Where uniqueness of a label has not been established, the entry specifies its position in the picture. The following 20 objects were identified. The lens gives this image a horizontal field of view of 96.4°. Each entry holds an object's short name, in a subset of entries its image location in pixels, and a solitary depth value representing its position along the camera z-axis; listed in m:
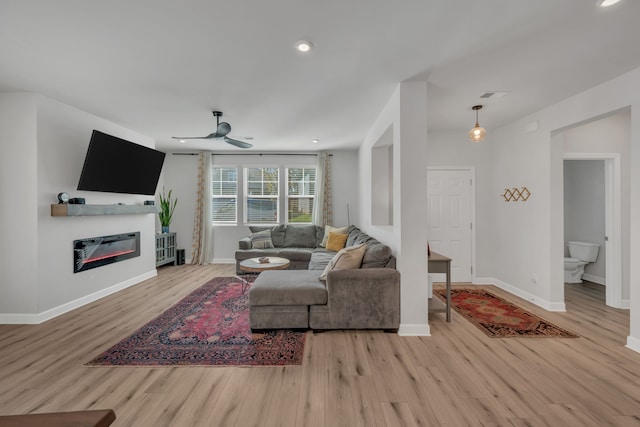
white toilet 4.96
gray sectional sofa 3.03
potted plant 6.38
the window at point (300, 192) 6.88
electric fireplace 3.85
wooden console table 3.33
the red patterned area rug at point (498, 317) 3.04
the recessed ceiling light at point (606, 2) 1.85
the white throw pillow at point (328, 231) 5.87
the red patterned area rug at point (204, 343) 2.50
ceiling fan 3.84
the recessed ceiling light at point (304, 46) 2.28
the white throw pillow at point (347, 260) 3.17
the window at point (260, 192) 6.88
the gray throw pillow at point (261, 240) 5.92
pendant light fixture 3.53
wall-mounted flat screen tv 3.83
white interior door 5.00
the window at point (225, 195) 6.83
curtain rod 6.74
